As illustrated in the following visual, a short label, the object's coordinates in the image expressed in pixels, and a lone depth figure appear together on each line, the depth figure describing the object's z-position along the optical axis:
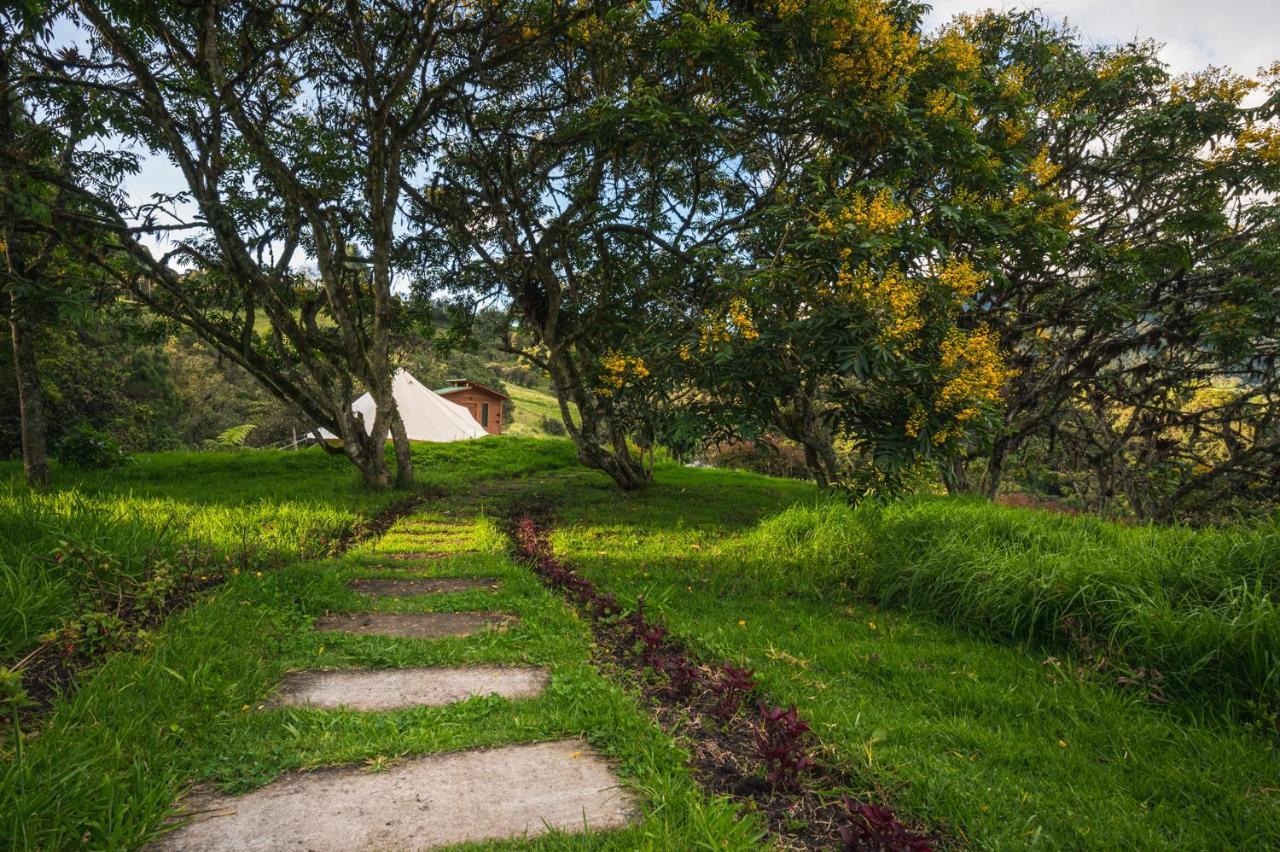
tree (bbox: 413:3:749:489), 7.27
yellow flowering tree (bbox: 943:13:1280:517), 7.85
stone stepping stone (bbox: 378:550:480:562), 5.70
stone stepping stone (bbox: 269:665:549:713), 2.72
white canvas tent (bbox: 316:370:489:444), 23.69
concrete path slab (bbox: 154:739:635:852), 1.79
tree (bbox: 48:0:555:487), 7.83
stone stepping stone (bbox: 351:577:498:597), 4.57
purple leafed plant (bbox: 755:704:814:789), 2.11
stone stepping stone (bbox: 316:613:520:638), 3.67
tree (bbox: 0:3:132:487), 7.16
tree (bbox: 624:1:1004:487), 4.67
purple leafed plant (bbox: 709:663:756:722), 2.61
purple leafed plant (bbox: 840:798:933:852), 1.70
